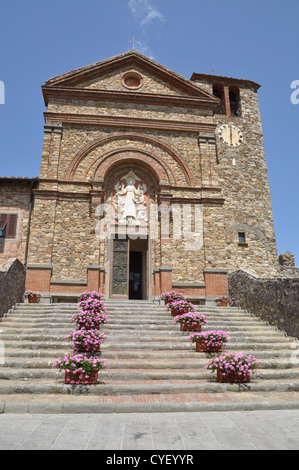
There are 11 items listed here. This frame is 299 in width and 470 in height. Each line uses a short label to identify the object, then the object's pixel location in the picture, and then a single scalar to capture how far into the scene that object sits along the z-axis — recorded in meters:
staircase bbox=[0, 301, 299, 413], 5.55
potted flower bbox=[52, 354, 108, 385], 6.14
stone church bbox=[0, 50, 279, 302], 13.77
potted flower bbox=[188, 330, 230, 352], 8.05
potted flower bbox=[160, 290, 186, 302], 11.96
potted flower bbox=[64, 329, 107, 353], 7.35
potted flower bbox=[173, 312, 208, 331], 9.25
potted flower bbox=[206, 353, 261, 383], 6.47
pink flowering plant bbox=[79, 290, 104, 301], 11.23
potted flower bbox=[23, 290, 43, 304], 12.37
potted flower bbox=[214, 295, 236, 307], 13.23
